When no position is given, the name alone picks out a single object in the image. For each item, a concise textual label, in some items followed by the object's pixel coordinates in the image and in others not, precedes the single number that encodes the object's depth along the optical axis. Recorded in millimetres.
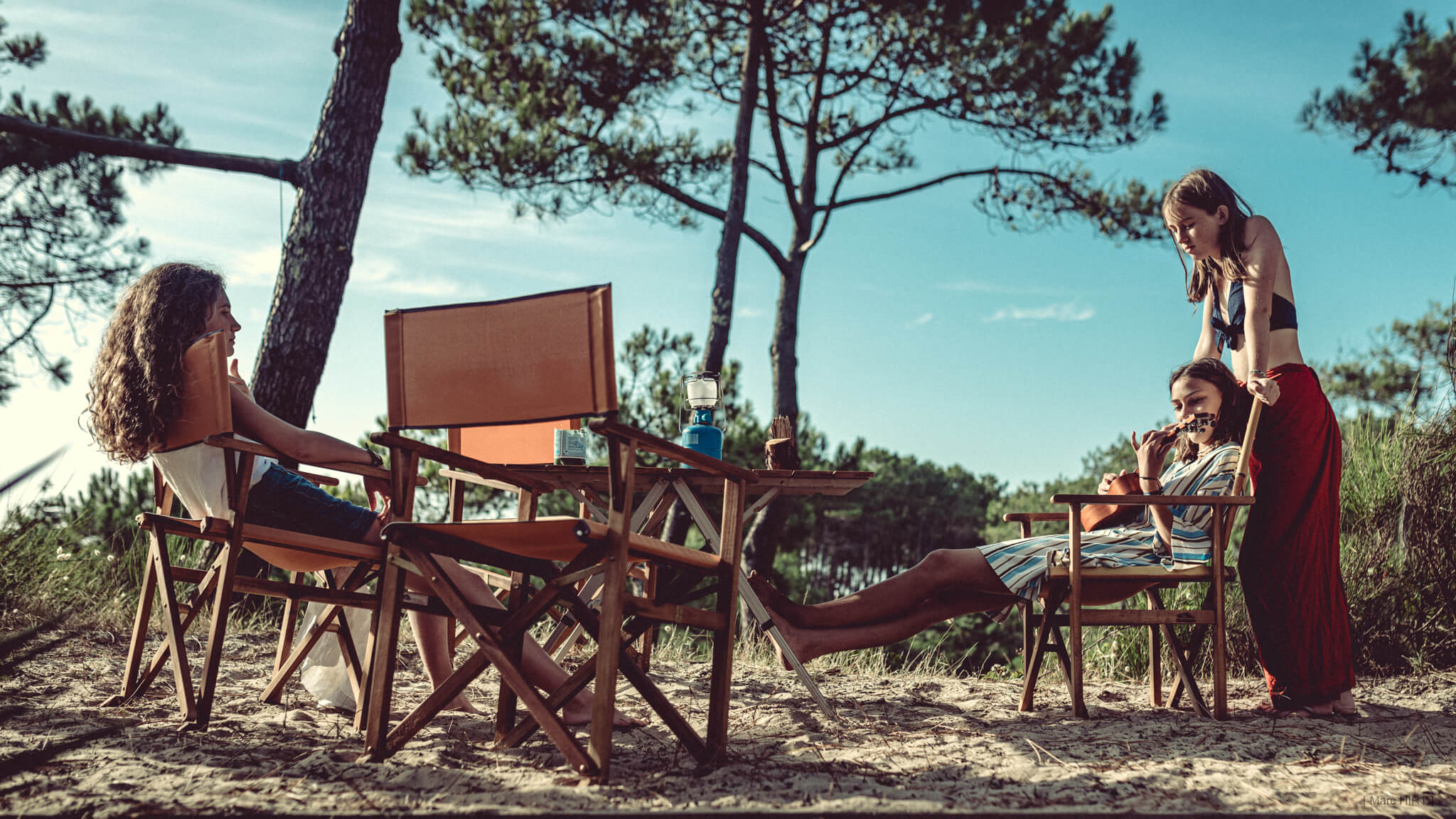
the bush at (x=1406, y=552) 3838
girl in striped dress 3033
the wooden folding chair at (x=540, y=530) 2051
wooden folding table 2859
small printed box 3062
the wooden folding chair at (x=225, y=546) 2475
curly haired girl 2547
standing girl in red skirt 3004
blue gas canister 3006
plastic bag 2988
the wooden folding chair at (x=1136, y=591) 2908
